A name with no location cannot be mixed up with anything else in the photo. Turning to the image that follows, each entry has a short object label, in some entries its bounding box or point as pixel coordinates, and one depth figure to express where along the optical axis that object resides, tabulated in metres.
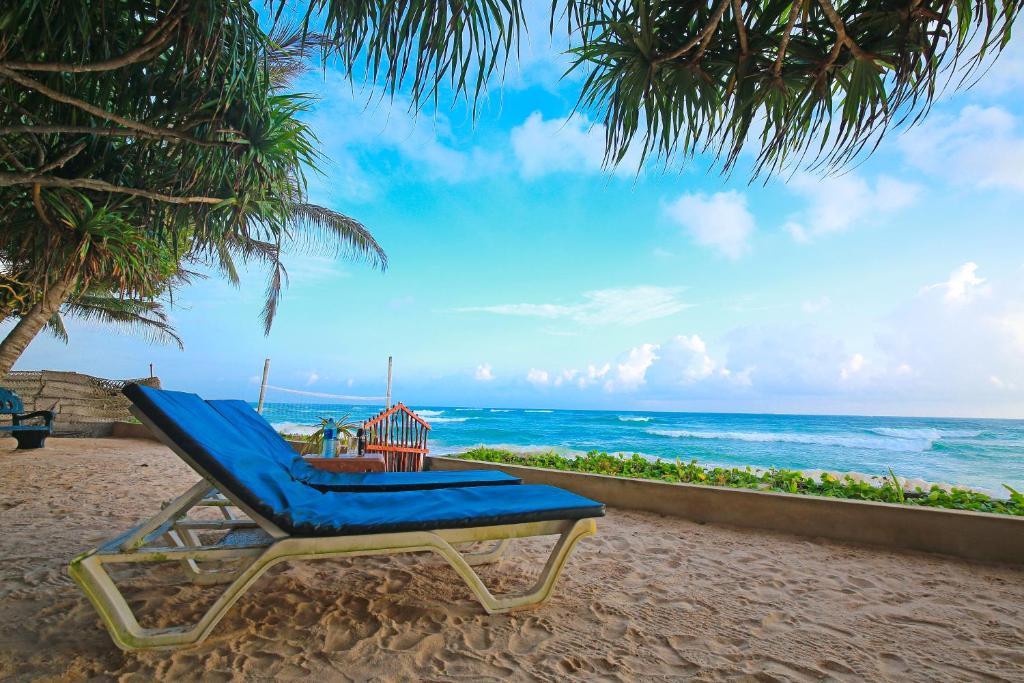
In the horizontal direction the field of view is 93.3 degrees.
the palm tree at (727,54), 2.13
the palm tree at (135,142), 2.70
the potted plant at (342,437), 5.13
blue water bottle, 3.67
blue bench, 6.16
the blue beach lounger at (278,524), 1.41
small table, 3.25
